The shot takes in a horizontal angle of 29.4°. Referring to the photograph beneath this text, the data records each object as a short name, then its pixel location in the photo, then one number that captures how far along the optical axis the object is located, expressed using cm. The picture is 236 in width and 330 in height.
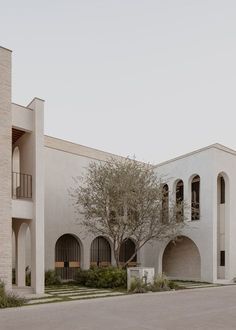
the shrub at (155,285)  1925
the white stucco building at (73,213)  1812
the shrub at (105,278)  2098
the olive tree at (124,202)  2217
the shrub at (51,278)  2238
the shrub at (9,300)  1349
